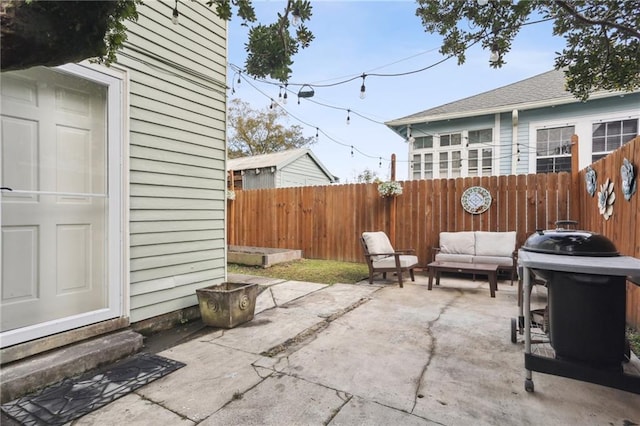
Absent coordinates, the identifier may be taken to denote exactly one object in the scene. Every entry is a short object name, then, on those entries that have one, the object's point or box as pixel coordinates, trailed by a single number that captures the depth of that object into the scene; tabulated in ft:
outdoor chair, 17.02
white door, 8.16
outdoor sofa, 17.76
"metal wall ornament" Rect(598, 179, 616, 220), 11.85
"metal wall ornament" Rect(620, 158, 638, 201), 9.58
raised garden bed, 23.13
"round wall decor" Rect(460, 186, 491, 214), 19.90
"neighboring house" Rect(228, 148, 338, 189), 43.39
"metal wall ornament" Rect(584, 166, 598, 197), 14.24
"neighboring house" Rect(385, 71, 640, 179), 24.73
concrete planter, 10.68
